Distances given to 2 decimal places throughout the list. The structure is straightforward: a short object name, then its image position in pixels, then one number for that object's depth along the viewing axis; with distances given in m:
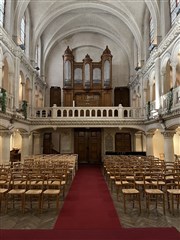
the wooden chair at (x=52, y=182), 5.69
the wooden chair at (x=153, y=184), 5.54
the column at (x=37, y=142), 18.75
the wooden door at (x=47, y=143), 20.41
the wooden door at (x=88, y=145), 20.47
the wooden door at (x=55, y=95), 22.13
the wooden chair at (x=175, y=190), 5.44
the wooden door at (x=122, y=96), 22.16
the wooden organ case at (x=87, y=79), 20.47
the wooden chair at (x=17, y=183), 5.60
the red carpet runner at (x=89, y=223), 3.48
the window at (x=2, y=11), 12.68
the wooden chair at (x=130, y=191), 5.64
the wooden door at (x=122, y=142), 20.34
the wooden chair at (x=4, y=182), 6.06
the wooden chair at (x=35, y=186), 5.64
